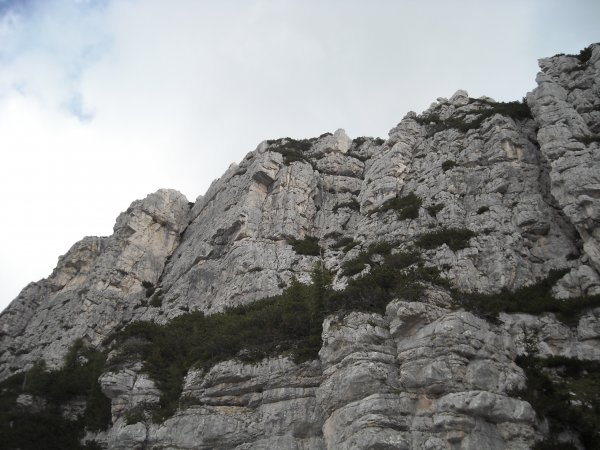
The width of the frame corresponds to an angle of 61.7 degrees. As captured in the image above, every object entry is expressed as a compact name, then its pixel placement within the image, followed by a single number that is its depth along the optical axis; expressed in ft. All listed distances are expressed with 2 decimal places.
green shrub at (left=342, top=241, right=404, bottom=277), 105.09
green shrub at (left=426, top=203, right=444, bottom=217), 113.56
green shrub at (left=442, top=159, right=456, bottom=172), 126.41
